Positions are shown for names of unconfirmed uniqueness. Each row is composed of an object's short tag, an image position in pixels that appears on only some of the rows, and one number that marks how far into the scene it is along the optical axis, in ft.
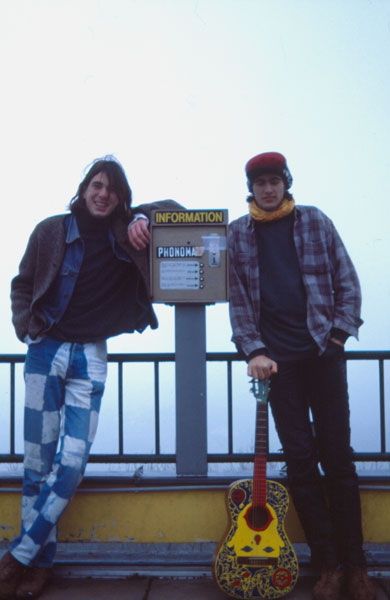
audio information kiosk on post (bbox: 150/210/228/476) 10.08
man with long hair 8.98
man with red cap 8.81
